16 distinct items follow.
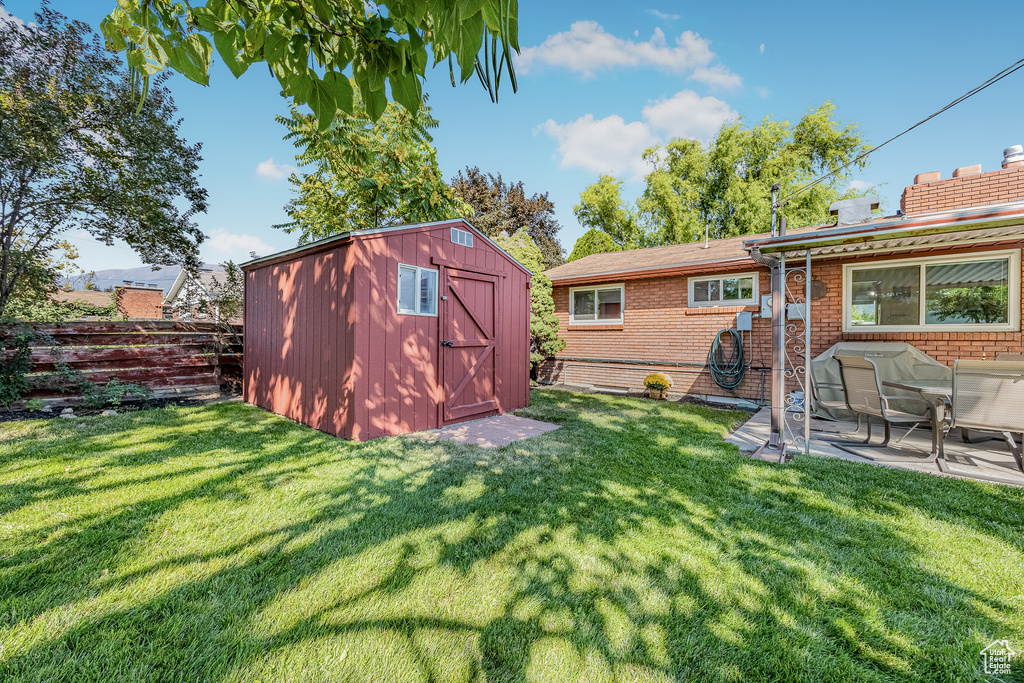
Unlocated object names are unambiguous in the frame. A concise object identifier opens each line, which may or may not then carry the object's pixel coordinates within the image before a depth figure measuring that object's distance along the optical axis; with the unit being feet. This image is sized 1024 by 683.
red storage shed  15.96
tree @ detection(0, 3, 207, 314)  19.16
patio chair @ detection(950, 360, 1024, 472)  11.44
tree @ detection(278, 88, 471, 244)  23.02
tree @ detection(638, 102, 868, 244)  65.05
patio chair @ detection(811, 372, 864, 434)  17.46
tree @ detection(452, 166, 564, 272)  64.59
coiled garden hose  25.49
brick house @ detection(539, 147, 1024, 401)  14.71
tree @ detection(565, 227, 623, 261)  77.71
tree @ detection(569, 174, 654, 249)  77.66
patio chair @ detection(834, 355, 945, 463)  13.60
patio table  13.30
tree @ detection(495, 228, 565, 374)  33.24
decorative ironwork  18.82
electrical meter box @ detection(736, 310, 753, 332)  25.32
